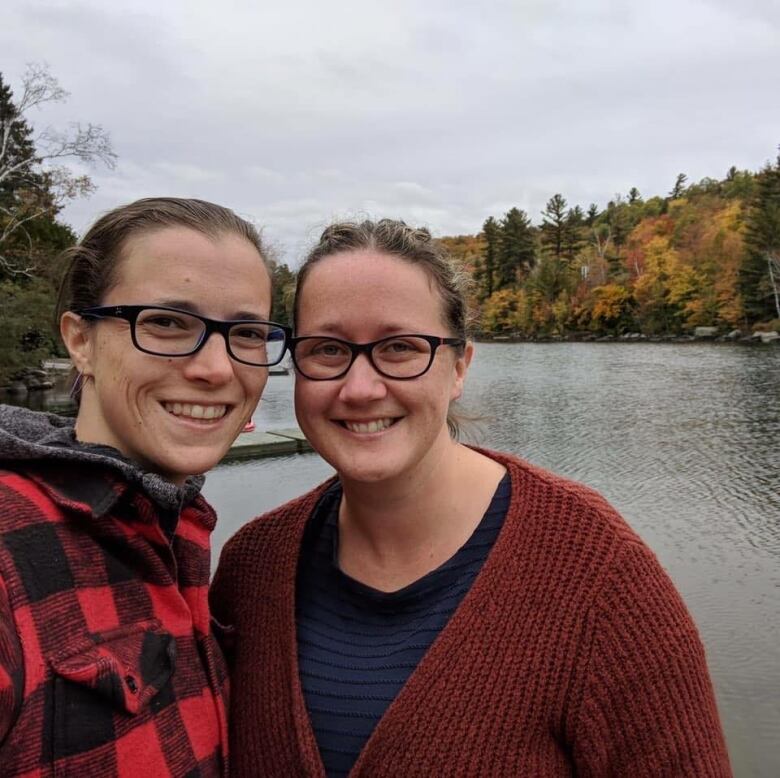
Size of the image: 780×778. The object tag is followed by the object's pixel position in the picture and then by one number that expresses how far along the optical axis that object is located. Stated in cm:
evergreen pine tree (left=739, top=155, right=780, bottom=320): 4406
